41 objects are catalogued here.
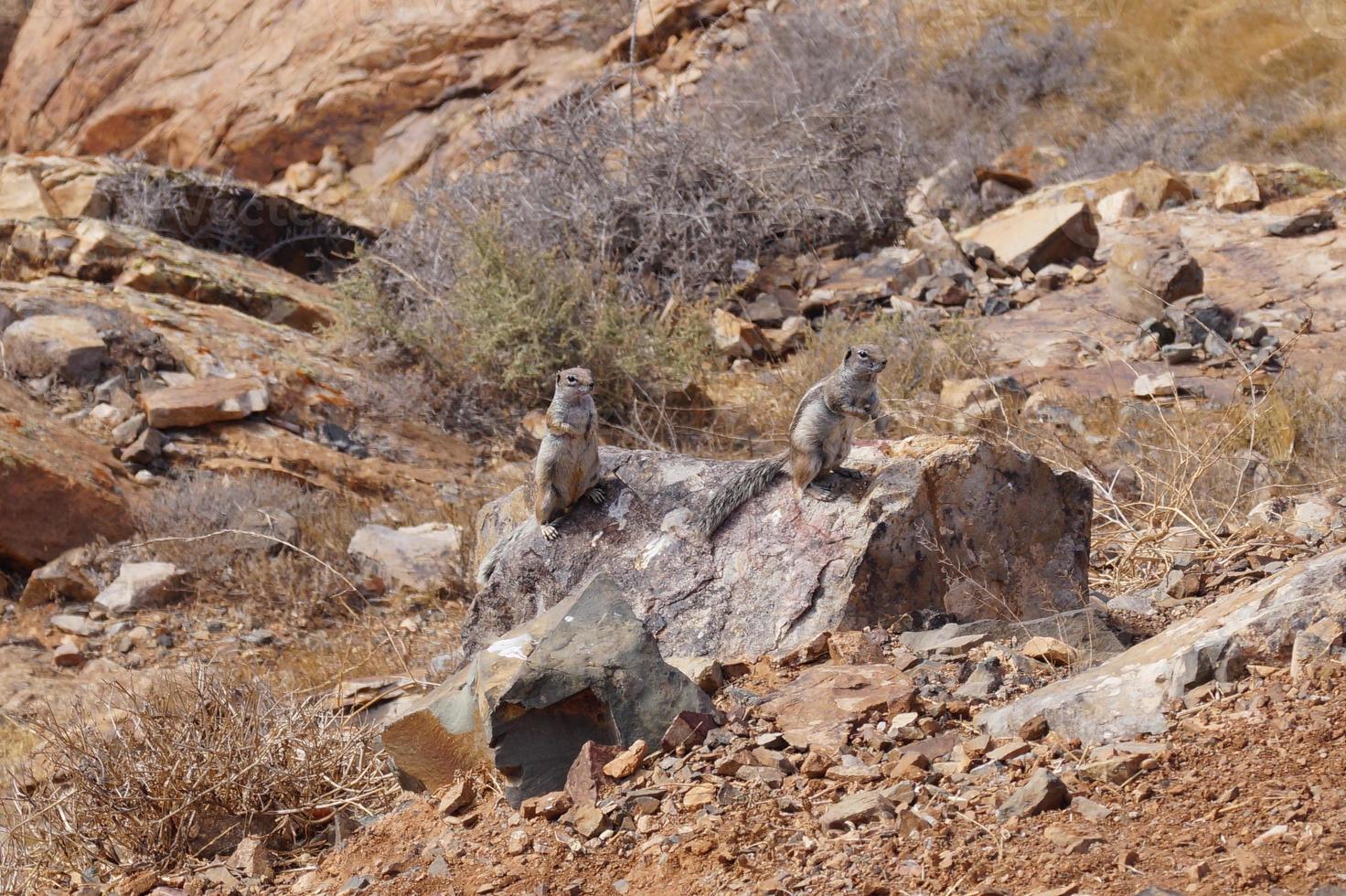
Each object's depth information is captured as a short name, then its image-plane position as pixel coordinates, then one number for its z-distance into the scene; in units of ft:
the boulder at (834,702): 24.39
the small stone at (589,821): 22.61
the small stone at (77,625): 46.50
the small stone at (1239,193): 77.77
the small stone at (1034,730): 22.61
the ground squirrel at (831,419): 30.42
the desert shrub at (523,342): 61.67
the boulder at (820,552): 30.45
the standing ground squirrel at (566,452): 31.86
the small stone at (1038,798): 19.61
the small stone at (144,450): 55.47
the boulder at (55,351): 59.62
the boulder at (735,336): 68.08
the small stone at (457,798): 25.21
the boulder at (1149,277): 66.03
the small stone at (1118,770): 20.24
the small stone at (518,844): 22.90
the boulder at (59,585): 48.85
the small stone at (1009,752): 21.97
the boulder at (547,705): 24.84
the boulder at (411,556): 48.83
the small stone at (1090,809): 19.19
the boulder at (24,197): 81.09
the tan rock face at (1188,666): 22.18
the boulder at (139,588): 47.98
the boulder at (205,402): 57.16
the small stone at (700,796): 22.52
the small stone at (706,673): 28.12
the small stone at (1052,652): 27.22
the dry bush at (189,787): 26.66
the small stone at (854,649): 28.35
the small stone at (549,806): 23.71
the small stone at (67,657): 44.19
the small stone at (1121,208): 79.77
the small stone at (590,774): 23.59
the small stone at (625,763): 24.00
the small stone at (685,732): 24.63
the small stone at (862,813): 20.75
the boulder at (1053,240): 74.79
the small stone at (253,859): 25.72
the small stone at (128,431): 56.80
